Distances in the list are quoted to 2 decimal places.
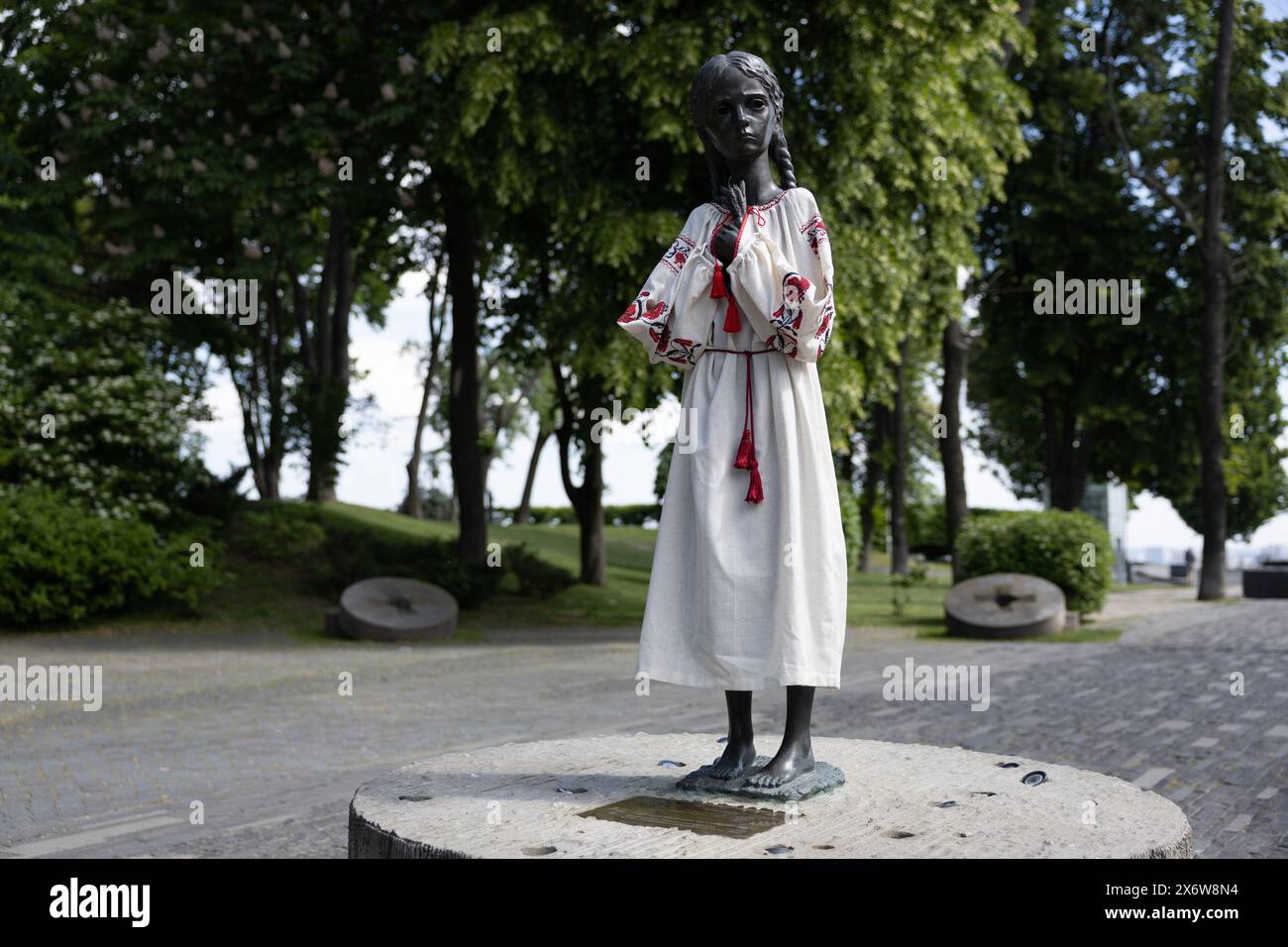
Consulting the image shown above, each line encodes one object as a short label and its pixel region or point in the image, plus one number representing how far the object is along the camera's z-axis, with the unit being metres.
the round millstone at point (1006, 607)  18.02
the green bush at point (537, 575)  21.80
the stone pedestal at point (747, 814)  3.97
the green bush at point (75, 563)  16.44
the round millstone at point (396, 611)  17.19
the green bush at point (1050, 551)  19.83
